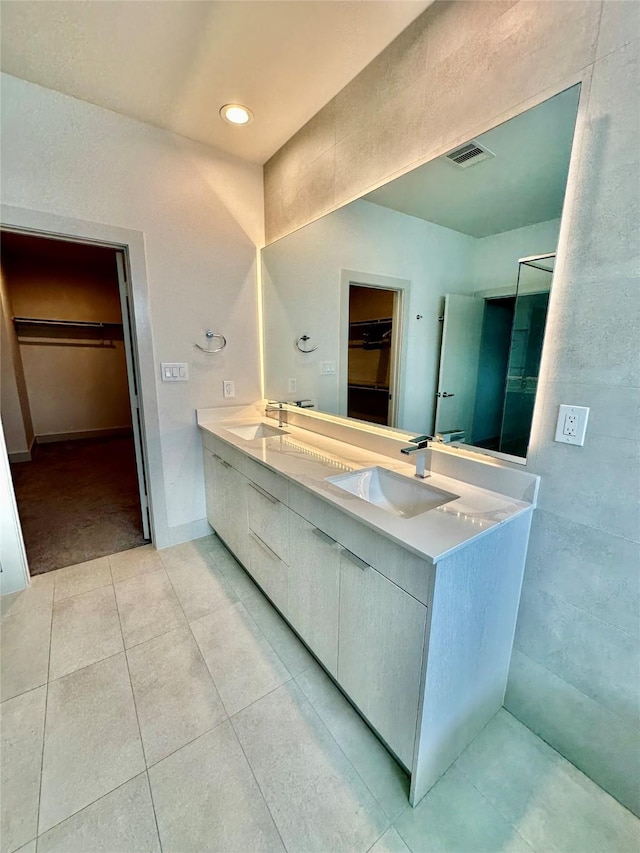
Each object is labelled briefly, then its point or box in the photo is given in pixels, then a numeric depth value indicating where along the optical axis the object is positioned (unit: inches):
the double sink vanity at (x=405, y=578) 36.4
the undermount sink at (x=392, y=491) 50.5
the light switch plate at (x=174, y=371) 84.3
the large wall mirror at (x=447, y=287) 42.6
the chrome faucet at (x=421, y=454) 52.6
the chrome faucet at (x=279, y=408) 92.8
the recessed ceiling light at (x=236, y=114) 69.1
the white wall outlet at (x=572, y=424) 39.3
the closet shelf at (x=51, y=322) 178.9
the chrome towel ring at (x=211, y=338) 88.6
